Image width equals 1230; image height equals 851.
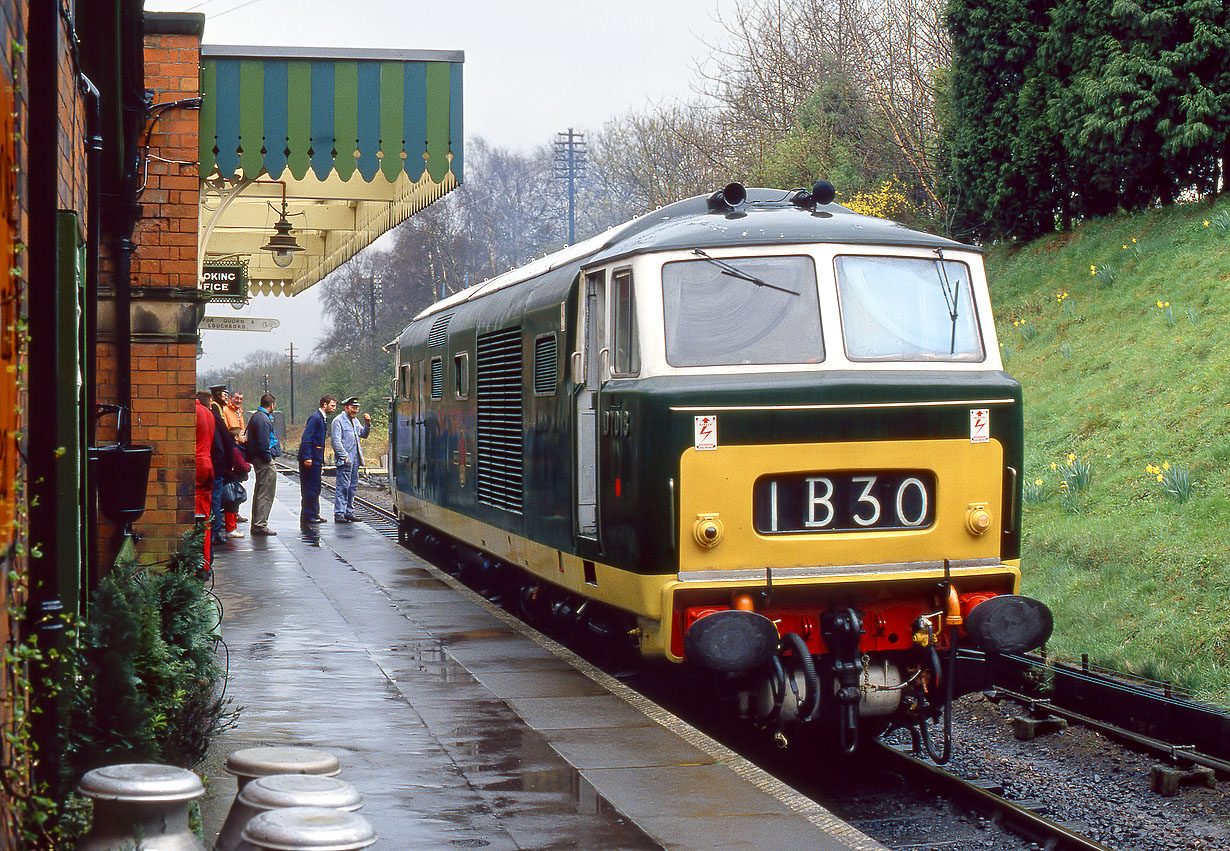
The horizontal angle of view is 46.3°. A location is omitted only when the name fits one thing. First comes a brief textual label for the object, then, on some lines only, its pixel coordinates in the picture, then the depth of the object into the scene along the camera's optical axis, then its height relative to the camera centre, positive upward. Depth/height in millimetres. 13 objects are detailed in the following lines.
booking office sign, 15930 +1537
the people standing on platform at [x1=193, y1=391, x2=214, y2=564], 12484 -358
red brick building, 3996 +929
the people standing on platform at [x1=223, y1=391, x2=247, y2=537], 16838 -97
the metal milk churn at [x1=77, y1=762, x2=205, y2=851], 3592 -987
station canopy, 10766 +2344
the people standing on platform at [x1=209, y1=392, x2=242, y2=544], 13828 -390
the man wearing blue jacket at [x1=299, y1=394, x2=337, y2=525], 18391 -527
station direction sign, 18358 +1221
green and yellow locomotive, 7051 -237
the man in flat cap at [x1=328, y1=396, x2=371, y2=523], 19516 -510
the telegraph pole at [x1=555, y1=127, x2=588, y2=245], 61391 +11445
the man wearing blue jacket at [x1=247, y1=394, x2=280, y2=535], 17297 -525
